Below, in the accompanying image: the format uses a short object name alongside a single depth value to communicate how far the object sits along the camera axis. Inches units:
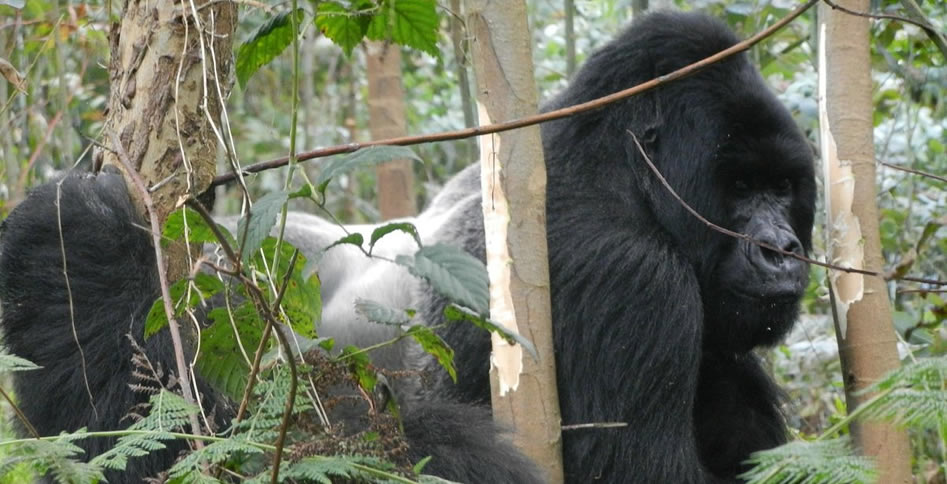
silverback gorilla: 144.9
